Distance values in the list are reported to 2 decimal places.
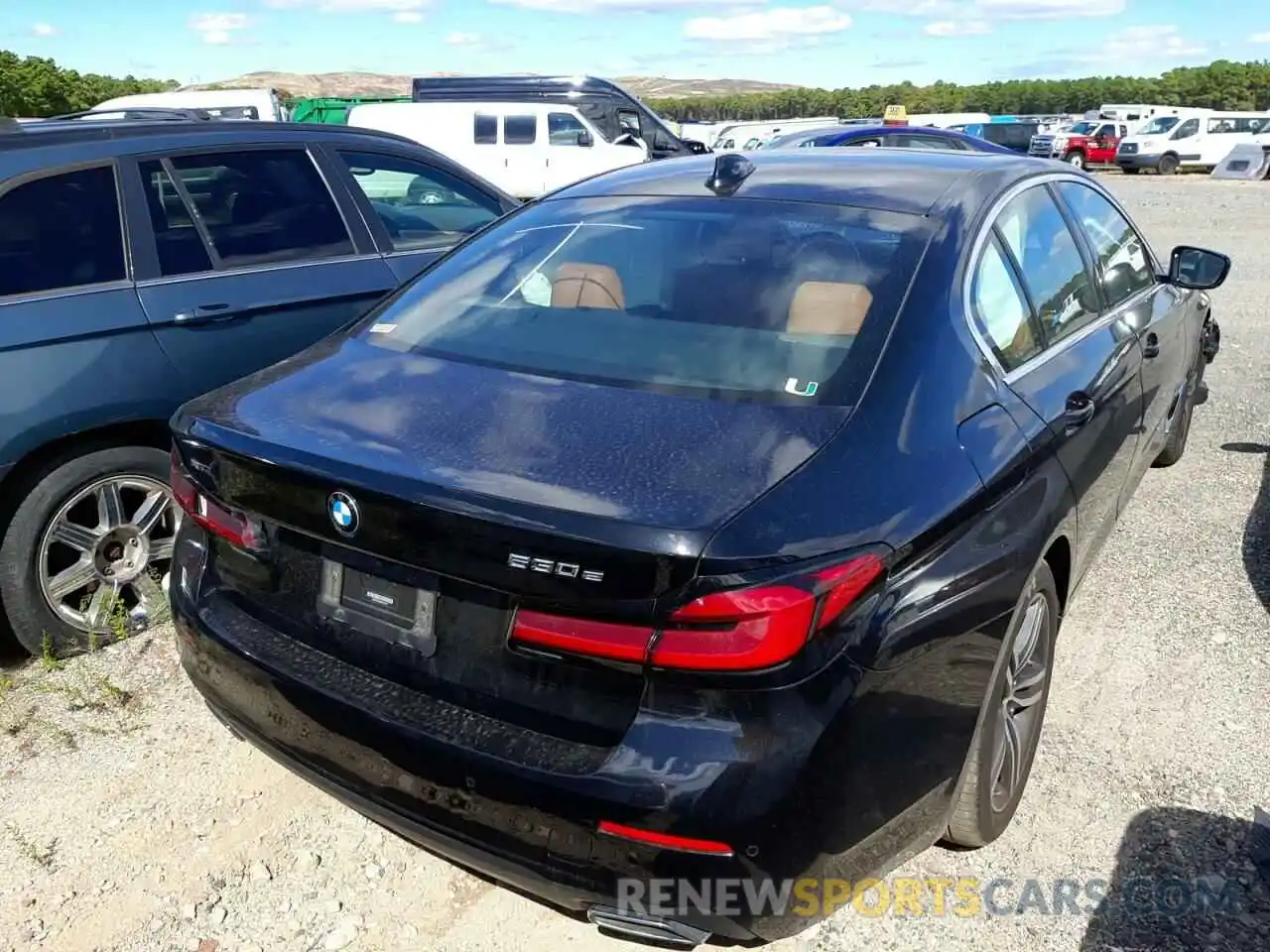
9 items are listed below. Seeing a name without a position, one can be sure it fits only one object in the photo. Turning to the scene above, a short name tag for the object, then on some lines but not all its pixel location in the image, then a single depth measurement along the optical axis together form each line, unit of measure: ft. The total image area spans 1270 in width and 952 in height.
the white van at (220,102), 46.01
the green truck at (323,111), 75.36
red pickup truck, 114.42
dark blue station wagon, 11.27
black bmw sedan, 6.01
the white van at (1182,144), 105.60
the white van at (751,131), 87.04
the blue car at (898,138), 49.06
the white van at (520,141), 62.44
